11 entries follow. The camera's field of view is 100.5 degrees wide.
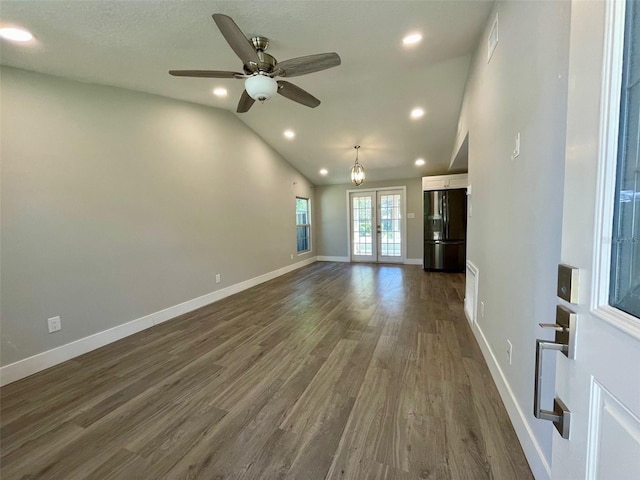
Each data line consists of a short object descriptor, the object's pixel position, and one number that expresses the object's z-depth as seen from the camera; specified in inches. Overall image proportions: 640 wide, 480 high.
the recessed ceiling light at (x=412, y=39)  94.5
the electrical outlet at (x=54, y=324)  92.4
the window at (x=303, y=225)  273.1
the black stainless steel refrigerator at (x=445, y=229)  220.4
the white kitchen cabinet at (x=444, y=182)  215.3
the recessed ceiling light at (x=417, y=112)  158.4
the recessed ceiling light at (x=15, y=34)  70.1
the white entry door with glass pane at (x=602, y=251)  18.6
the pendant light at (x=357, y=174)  186.8
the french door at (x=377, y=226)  278.5
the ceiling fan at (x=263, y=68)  75.7
